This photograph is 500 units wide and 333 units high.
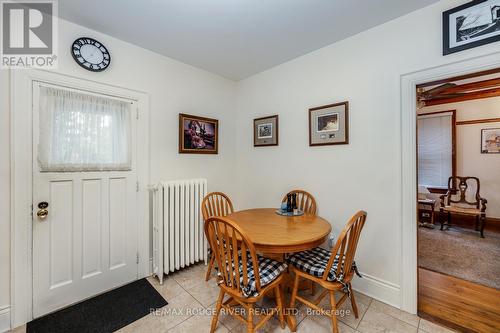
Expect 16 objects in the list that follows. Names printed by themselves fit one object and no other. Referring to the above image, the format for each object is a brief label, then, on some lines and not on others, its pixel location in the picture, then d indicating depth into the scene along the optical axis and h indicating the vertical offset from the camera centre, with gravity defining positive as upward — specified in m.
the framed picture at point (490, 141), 3.84 +0.46
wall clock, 1.93 +1.08
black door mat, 1.66 -1.27
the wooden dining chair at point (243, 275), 1.36 -0.79
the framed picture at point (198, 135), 2.68 +0.44
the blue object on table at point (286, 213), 2.28 -0.52
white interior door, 1.78 -0.59
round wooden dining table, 1.51 -0.54
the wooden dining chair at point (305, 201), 2.41 -0.43
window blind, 4.35 +0.36
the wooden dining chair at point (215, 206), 2.42 -0.50
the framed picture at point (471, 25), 1.49 +1.04
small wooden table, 4.12 -0.94
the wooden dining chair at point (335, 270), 1.44 -0.79
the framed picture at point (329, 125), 2.20 +0.46
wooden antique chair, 3.77 -0.64
